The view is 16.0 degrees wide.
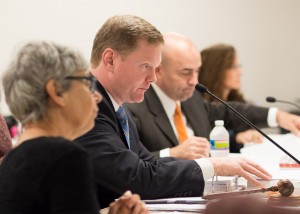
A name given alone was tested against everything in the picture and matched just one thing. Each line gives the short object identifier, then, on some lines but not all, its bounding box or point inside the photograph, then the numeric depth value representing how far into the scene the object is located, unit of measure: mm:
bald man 5811
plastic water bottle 5334
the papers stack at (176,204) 3356
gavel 3568
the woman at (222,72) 8596
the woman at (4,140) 3981
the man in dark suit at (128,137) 3669
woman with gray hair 2356
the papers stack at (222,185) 3961
